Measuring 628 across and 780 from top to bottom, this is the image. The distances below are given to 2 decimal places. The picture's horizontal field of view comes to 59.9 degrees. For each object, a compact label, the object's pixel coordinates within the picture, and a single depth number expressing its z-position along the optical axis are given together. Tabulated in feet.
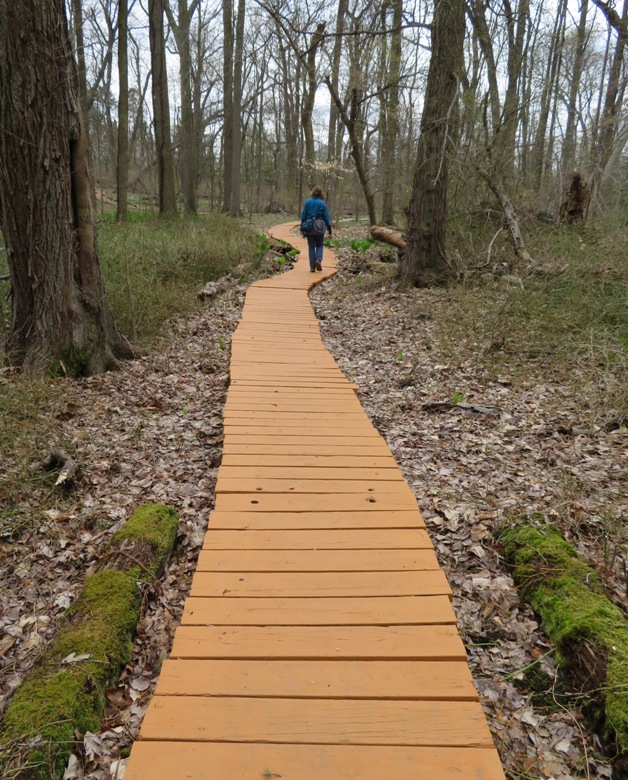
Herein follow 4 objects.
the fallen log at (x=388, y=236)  43.11
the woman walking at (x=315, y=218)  38.06
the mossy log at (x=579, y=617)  7.32
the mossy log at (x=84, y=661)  6.75
